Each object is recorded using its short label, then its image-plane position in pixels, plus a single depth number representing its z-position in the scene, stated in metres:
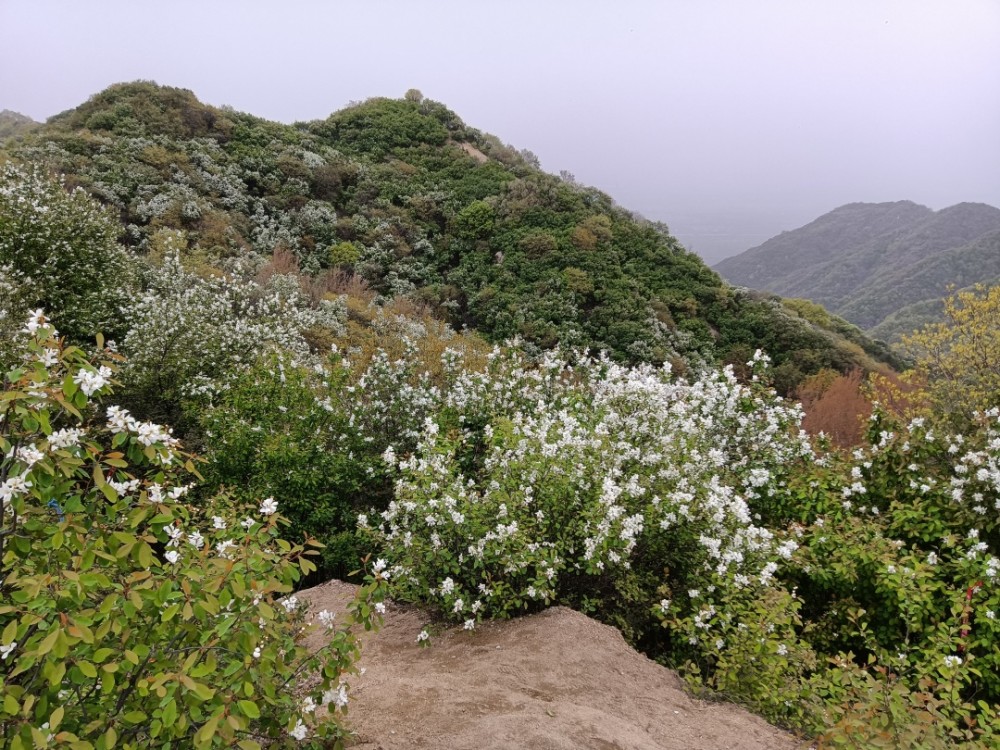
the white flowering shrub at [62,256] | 9.76
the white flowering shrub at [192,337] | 8.64
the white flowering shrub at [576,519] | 4.96
